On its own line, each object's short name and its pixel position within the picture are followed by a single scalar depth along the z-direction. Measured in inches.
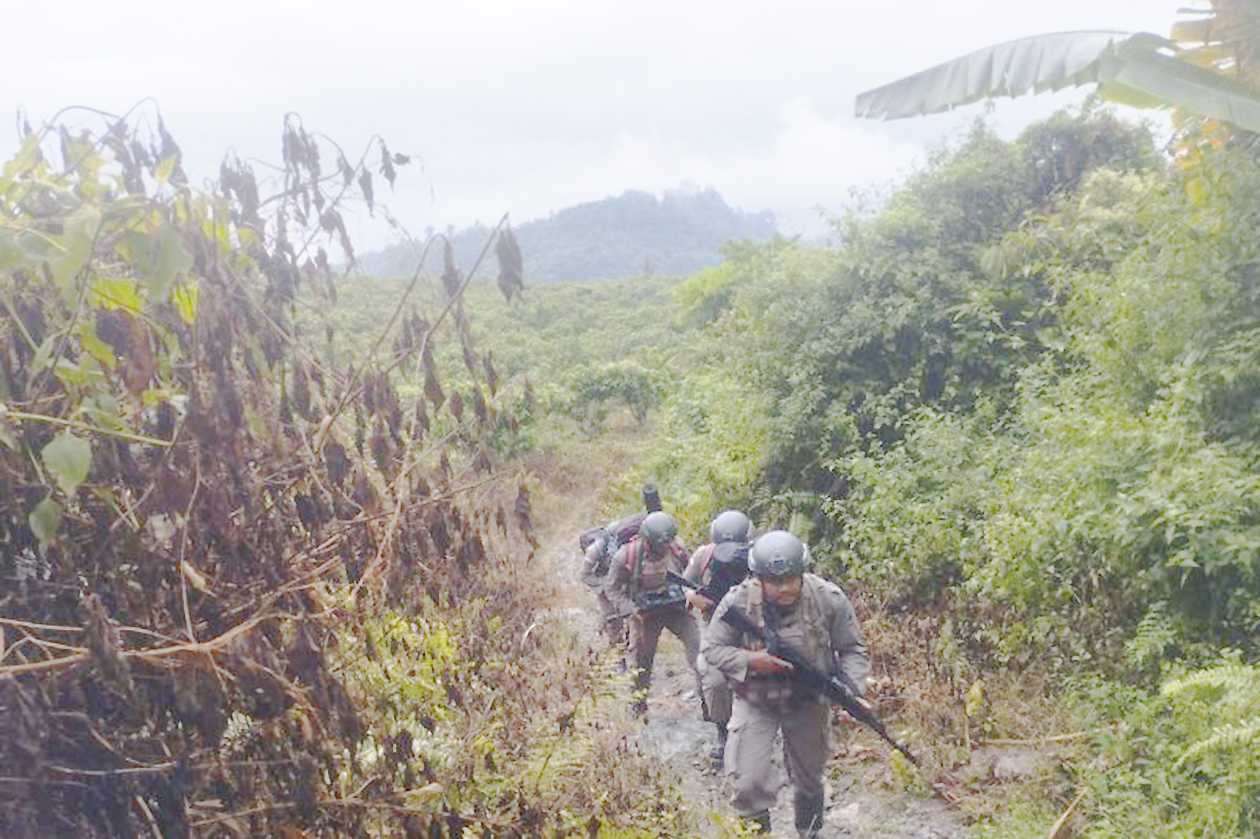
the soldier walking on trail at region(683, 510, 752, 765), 241.1
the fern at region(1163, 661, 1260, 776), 153.7
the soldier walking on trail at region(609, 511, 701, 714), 280.2
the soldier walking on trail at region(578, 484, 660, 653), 306.3
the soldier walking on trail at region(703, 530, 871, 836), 187.6
